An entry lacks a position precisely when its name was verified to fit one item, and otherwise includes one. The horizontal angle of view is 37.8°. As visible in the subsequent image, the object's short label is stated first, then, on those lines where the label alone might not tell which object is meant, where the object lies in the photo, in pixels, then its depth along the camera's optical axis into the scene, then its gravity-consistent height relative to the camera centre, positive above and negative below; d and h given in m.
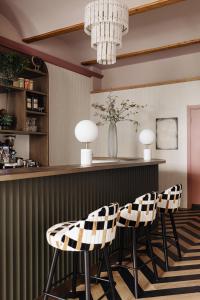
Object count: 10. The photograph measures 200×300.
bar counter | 1.90 -0.50
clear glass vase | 3.96 +0.11
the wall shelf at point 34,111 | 4.74 +0.62
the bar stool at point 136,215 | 2.34 -0.54
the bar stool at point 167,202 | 2.91 -0.54
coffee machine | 4.36 -0.07
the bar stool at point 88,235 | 1.74 -0.53
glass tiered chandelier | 2.92 +1.28
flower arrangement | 6.36 +0.86
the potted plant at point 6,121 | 4.49 +0.43
